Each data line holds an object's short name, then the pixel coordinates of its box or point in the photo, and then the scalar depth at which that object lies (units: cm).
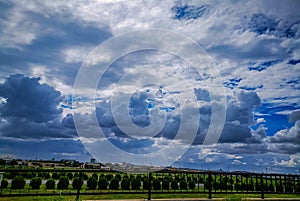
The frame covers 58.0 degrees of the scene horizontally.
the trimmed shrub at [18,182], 907
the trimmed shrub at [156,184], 1007
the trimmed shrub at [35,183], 1015
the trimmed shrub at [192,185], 1096
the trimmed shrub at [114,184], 1114
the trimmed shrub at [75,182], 948
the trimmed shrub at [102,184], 1123
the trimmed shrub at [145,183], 1014
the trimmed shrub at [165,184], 1021
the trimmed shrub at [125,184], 1085
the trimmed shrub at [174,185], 1062
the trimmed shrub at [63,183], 1074
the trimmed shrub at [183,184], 1071
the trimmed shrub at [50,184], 1112
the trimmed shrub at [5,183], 942
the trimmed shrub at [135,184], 1040
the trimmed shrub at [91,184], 1109
